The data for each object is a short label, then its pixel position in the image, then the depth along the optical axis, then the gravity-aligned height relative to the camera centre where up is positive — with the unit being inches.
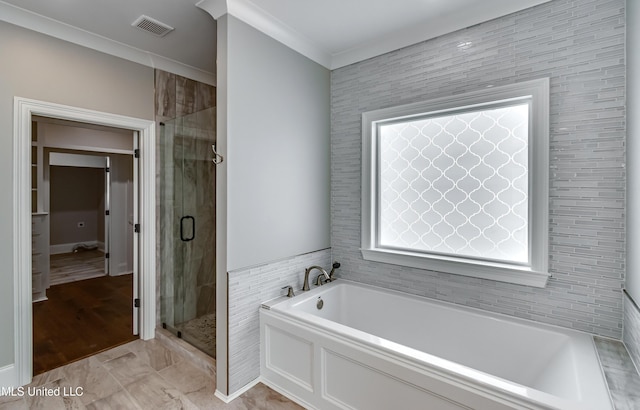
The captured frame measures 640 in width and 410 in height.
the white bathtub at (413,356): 50.0 -32.6
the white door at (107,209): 189.2 -4.6
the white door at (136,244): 107.3 -15.1
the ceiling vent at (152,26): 82.5 +50.1
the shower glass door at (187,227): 104.0 -9.1
